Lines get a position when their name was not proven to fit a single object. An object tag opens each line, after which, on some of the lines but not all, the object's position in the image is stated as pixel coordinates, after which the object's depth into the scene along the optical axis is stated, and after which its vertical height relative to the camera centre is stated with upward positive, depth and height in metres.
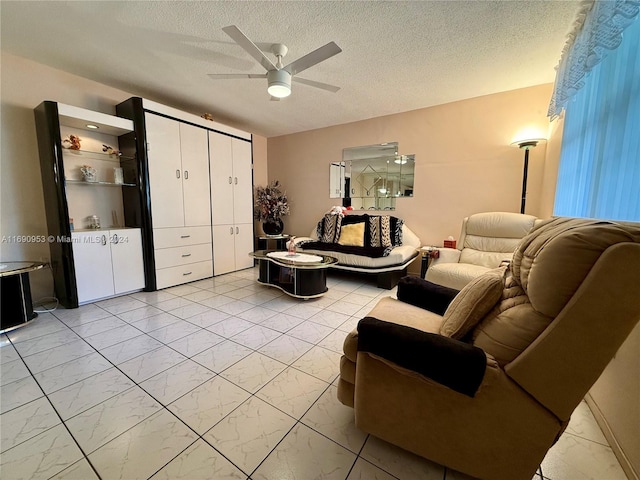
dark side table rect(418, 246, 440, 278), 3.17 -0.58
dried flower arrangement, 4.89 +0.08
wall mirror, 4.03 +0.56
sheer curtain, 1.29 +0.44
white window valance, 1.18 +0.93
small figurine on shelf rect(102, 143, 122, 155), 3.11 +0.70
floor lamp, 2.83 +0.73
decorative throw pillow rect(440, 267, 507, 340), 1.09 -0.42
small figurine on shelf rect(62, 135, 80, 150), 2.76 +0.70
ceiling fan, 1.81 +1.16
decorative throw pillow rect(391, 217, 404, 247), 3.80 -0.37
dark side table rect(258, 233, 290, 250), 4.64 -0.60
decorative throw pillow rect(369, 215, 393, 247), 3.78 -0.34
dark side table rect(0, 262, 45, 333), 2.19 -0.80
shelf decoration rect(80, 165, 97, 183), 2.88 +0.38
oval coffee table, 2.86 -0.78
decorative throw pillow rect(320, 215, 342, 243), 4.20 -0.33
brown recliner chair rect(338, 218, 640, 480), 0.73 -0.51
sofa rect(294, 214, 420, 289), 3.44 -0.54
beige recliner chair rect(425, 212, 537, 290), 2.71 -0.45
